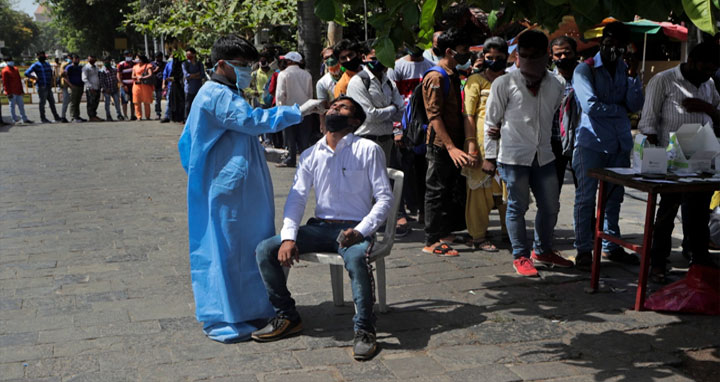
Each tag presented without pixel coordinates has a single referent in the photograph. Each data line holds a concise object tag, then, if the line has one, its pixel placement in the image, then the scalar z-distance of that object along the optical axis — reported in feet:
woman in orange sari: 67.05
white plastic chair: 15.10
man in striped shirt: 18.25
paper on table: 17.11
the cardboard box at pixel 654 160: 16.81
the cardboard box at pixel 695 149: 17.03
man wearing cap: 36.83
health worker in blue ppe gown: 14.94
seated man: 14.67
